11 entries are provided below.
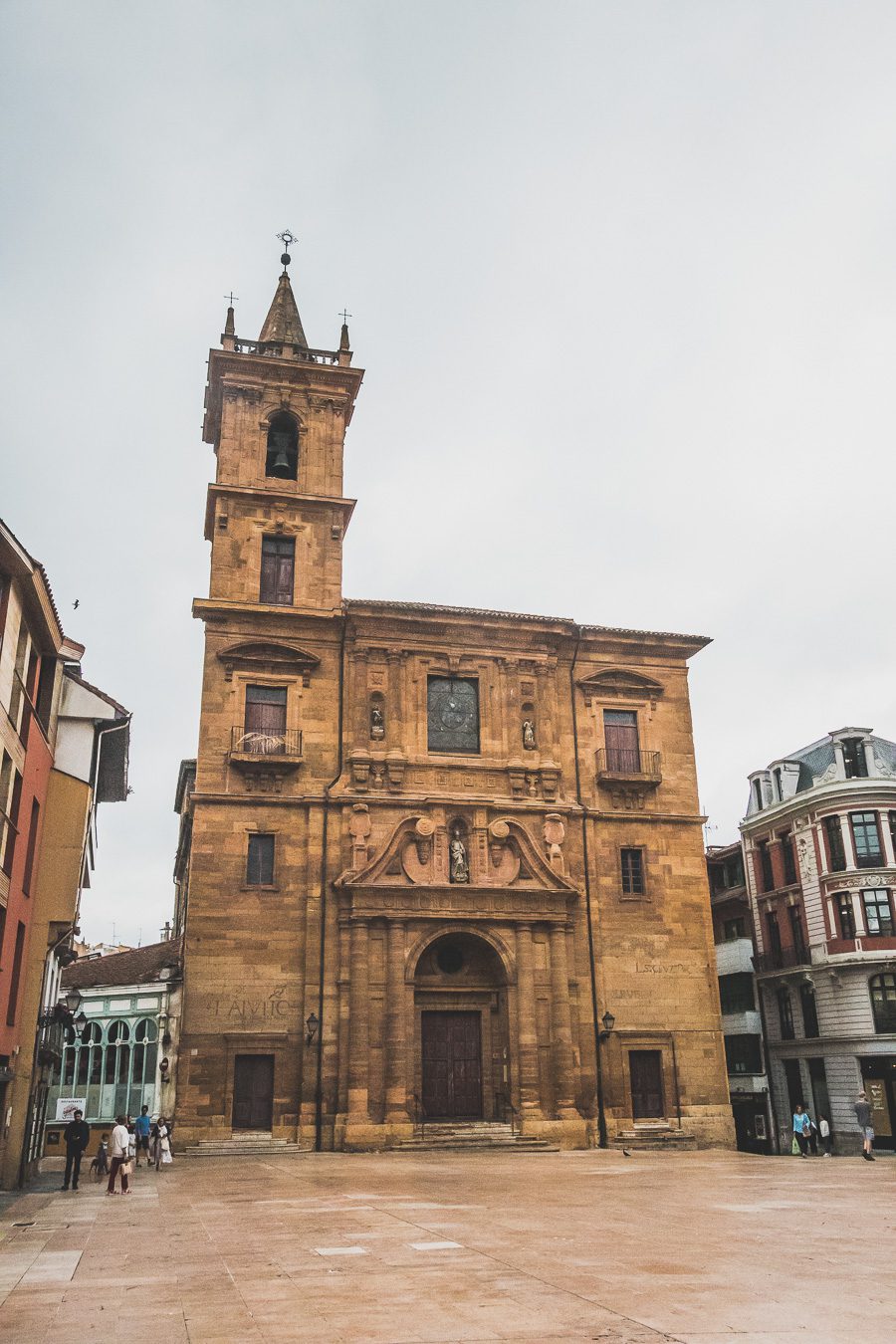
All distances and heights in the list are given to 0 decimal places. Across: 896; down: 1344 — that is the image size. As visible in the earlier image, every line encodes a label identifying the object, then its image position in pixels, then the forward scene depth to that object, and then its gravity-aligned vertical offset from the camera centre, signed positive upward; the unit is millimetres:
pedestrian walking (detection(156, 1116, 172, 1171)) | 27184 -1327
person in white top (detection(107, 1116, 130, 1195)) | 21516 -1109
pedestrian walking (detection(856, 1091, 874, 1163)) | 30781 -1234
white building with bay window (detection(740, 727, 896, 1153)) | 43750 +5994
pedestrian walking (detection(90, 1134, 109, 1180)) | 26980 -1643
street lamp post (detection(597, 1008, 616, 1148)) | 33656 +1415
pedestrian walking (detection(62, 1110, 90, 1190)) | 23031 -962
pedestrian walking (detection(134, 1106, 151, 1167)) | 30750 -1072
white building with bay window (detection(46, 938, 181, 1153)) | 35469 +1306
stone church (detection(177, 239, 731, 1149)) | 32375 +6779
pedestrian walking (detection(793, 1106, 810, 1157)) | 36594 -1557
